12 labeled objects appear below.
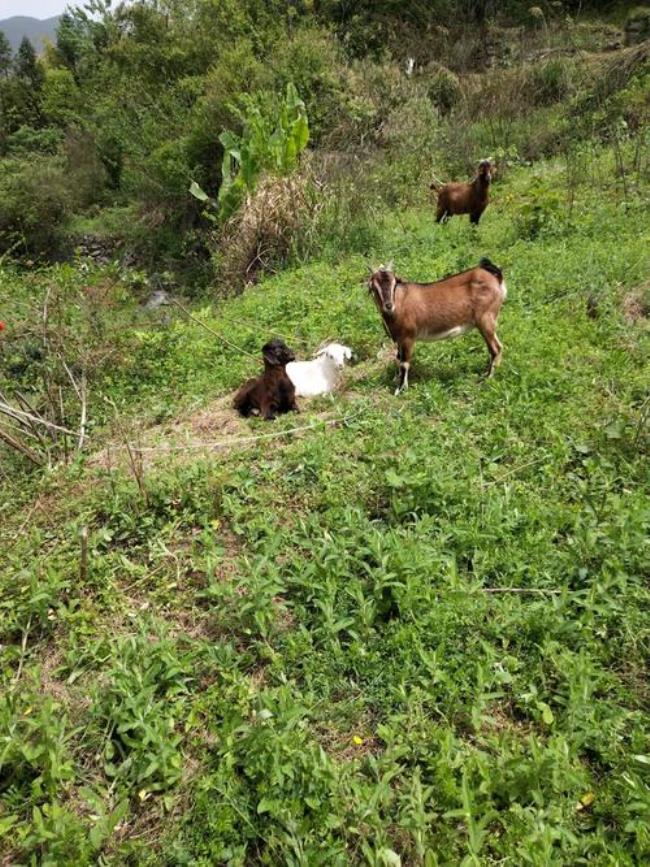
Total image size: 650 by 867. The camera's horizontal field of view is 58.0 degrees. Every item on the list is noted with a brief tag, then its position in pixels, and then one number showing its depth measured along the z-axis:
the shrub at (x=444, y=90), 15.03
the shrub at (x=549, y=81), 13.58
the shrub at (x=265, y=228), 9.22
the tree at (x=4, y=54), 39.55
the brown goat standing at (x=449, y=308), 4.71
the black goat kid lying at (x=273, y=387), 4.99
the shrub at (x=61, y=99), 25.99
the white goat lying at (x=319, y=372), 5.45
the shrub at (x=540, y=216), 7.65
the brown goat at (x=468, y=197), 8.54
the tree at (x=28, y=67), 34.03
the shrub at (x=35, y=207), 18.83
